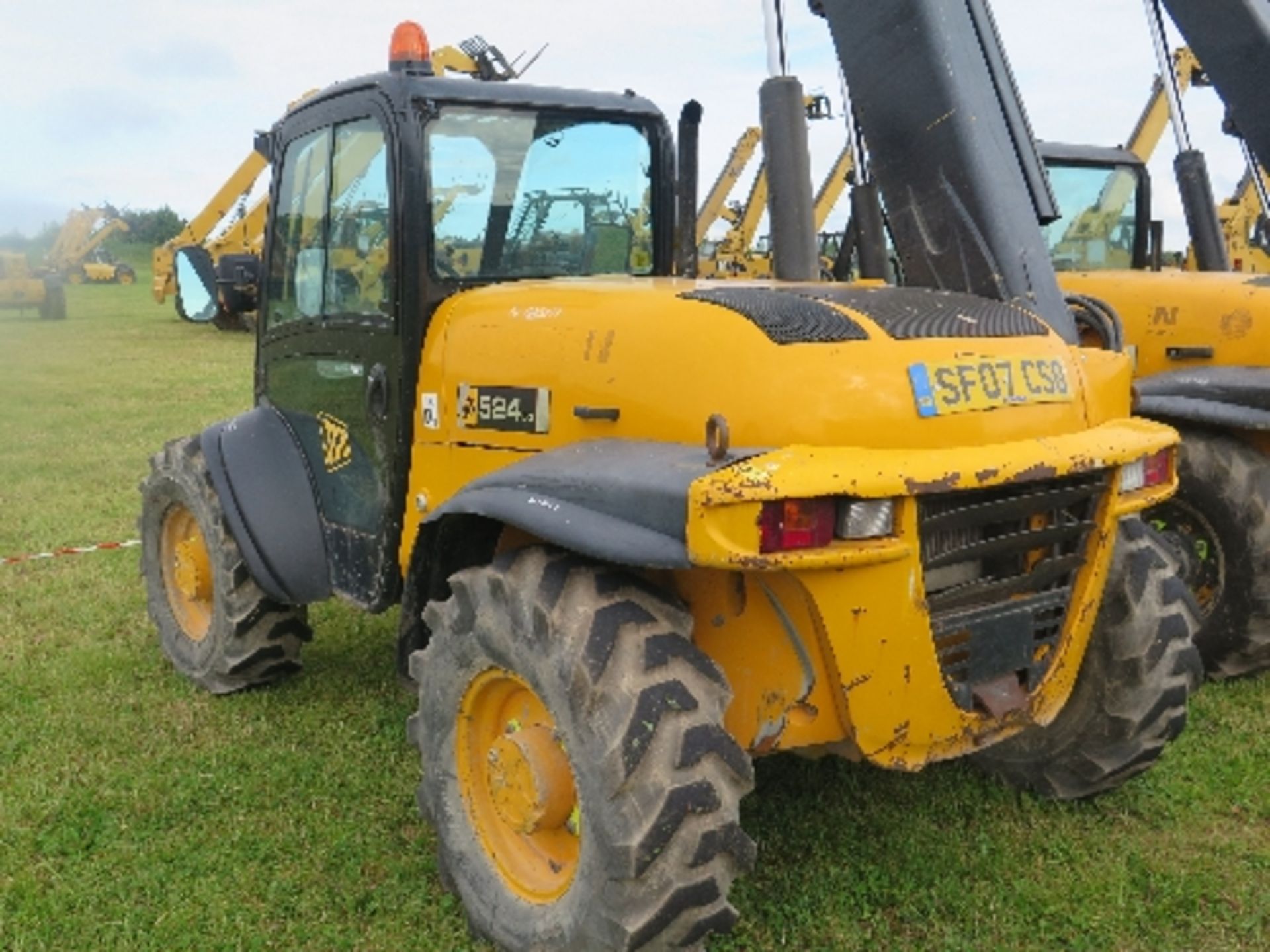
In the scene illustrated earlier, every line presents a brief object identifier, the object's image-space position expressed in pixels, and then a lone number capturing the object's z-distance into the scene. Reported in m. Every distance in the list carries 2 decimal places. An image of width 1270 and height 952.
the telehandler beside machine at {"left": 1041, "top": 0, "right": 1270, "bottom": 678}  5.03
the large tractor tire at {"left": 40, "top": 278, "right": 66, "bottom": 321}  28.06
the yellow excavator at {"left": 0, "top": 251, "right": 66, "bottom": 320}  27.78
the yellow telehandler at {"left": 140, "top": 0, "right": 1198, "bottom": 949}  2.69
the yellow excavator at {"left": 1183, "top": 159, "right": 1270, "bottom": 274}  16.67
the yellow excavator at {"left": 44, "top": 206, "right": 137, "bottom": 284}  35.91
